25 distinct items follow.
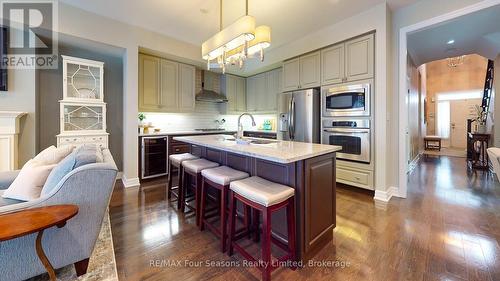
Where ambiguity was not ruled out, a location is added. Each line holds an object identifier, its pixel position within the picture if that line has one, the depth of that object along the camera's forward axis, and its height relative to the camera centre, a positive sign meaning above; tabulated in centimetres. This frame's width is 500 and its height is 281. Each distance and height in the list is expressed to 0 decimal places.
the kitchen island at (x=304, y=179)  163 -35
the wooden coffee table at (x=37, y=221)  98 -43
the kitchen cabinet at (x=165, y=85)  408 +117
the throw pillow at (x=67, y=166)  151 -20
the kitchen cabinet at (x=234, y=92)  563 +135
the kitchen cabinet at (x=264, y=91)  521 +132
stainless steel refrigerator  384 +46
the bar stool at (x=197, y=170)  229 -37
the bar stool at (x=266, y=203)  142 -49
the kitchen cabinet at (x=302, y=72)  383 +136
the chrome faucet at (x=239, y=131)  257 +10
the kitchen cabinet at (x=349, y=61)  311 +130
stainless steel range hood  500 +111
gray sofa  122 -62
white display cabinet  340 +61
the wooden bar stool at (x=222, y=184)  181 -43
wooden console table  463 -31
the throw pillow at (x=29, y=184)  161 -36
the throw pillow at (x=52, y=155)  183 -15
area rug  148 -101
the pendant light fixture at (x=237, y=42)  213 +116
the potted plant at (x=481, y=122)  512 +45
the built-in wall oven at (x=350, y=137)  319 +3
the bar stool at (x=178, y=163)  272 -34
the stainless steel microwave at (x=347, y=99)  315 +66
